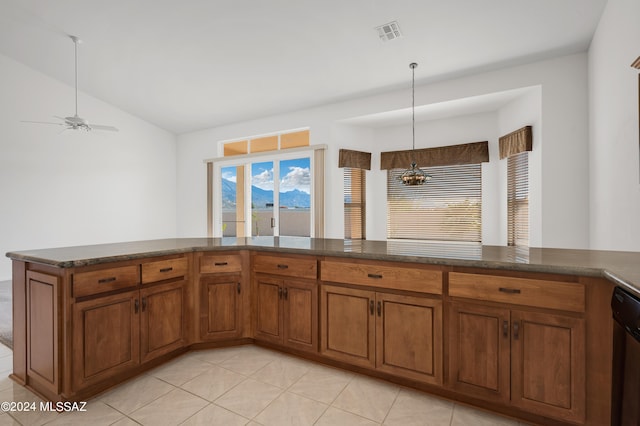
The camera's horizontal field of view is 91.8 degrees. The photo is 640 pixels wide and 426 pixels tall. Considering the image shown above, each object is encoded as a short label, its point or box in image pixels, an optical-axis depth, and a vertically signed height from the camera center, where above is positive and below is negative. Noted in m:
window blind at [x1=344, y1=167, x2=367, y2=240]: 5.43 +0.14
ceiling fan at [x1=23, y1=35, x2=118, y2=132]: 3.89 +1.14
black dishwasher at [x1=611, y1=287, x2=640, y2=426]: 1.06 -0.56
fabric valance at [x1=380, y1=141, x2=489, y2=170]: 4.80 +0.90
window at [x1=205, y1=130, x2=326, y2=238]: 5.45 +0.45
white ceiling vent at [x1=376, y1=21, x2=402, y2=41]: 3.33 +1.98
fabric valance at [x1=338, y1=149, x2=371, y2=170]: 5.20 +0.89
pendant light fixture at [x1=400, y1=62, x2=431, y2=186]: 3.67 +0.40
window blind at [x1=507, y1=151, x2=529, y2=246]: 4.19 +0.15
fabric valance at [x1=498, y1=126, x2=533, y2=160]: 3.94 +0.91
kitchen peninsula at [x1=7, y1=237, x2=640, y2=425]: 1.56 -0.65
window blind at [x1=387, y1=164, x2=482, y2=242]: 5.02 +0.08
